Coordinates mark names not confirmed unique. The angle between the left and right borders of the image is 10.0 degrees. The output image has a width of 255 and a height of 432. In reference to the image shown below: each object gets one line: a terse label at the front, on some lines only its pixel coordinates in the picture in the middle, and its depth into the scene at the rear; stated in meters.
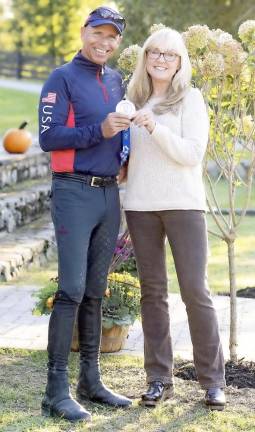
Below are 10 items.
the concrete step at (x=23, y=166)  17.53
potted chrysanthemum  9.04
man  6.76
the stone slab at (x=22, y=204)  15.62
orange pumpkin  18.78
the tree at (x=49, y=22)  67.13
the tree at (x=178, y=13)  36.99
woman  6.95
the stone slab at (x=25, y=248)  13.19
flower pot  9.03
